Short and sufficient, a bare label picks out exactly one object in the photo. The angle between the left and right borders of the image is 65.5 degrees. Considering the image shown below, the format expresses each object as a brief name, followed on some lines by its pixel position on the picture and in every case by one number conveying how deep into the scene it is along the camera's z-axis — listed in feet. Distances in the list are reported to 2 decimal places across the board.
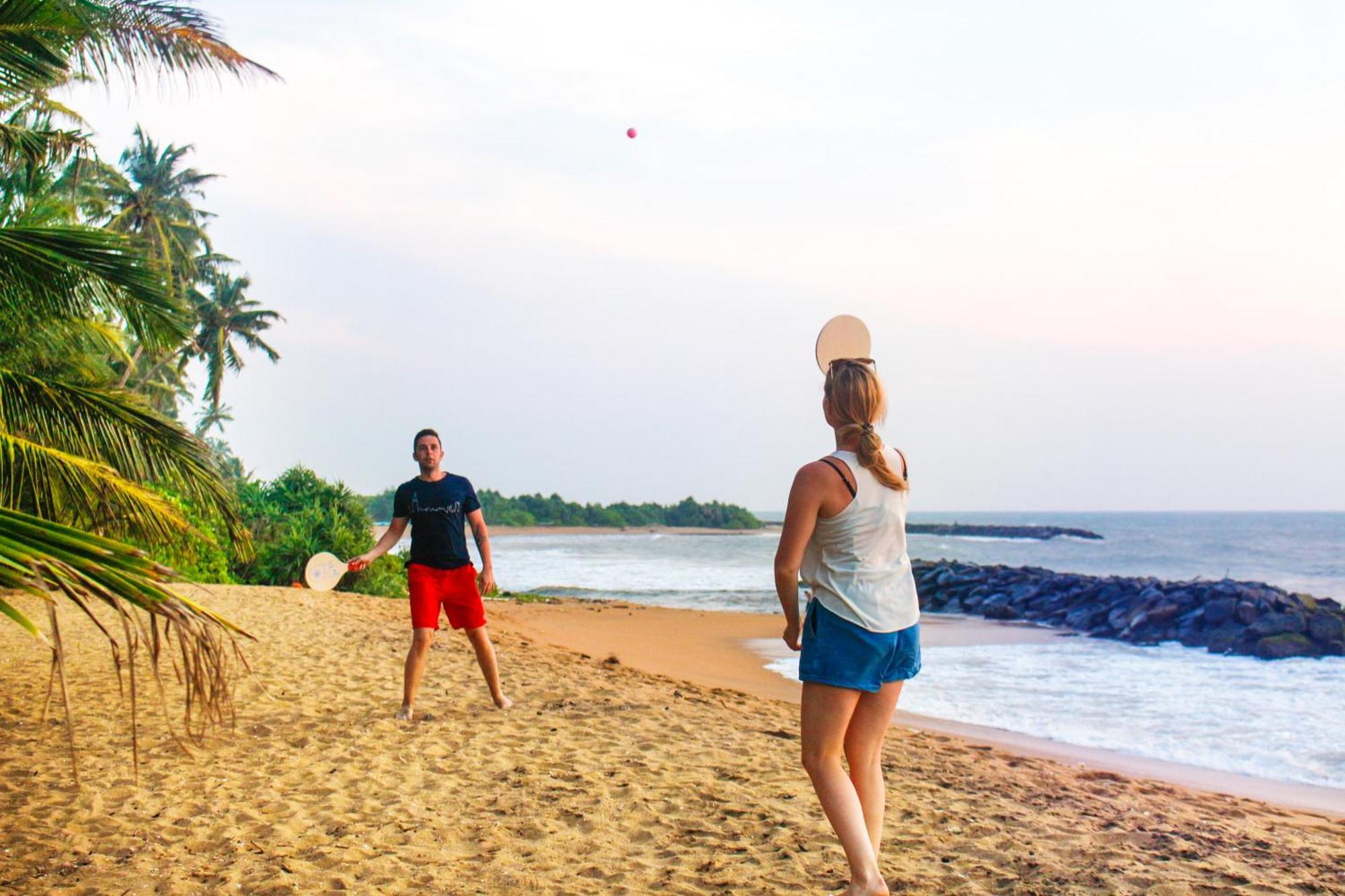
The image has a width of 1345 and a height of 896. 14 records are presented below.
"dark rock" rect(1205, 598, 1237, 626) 60.23
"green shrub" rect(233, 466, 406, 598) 62.59
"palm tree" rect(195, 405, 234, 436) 175.32
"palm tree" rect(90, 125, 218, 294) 94.99
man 22.34
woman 10.66
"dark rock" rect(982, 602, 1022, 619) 76.69
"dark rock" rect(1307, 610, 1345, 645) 54.65
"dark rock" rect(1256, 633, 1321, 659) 52.16
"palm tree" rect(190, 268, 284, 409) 116.47
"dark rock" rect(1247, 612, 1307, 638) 55.16
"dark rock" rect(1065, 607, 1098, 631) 67.56
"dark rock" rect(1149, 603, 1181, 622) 62.44
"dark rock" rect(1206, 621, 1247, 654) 54.85
